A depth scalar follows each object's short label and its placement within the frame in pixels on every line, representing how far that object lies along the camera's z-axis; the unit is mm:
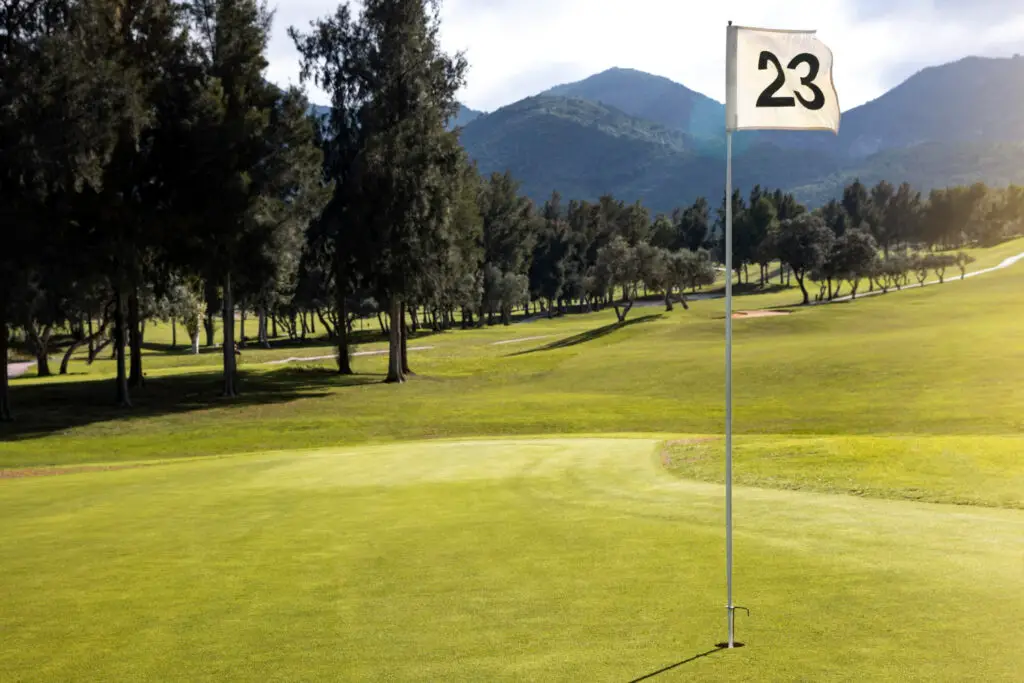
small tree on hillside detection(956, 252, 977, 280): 135900
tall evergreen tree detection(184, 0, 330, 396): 45625
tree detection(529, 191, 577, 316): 159000
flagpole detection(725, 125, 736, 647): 8616
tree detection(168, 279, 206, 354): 82375
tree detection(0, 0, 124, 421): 37906
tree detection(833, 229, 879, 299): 122062
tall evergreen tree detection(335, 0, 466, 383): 51844
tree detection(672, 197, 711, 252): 193250
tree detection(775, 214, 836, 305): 128750
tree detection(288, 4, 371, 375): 54969
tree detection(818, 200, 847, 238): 195625
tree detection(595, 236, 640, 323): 111688
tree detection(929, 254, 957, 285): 136375
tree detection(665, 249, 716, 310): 117681
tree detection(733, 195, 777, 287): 179500
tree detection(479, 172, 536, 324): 136250
